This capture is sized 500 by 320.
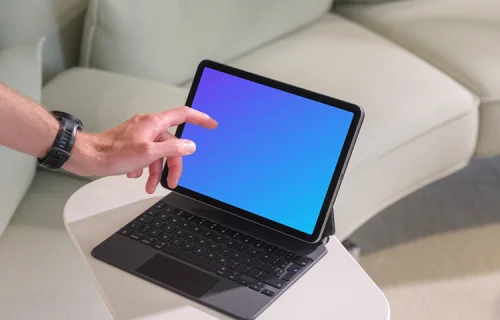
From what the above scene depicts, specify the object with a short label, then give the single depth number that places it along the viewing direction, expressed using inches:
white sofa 45.7
